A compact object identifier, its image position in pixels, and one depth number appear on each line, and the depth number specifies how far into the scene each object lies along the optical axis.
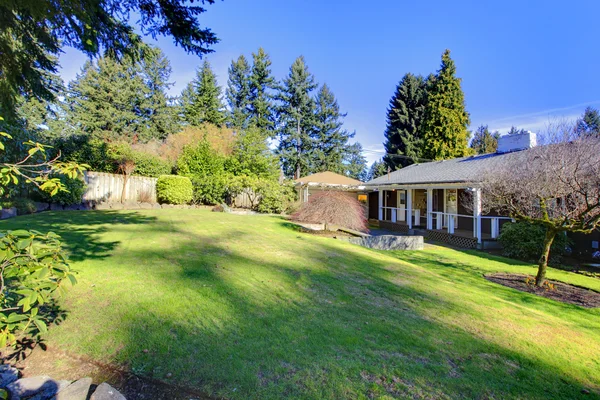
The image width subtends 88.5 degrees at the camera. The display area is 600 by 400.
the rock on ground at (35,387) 2.17
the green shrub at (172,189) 16.92
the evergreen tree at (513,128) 43.09
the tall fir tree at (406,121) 34.12
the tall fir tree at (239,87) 38.56
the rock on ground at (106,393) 2.12
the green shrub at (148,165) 17.69
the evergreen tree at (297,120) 38.84
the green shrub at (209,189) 18.48
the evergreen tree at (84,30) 5.11
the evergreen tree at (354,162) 41.97
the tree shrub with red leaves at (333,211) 11.60
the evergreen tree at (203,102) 35.06
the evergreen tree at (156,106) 34.62
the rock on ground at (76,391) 2.14
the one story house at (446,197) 12.59
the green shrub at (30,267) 1.85
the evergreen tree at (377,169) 38.25
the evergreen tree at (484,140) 38.47
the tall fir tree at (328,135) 40.03
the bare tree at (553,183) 7.34
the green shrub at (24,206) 10.51
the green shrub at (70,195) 12.12
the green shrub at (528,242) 10.28
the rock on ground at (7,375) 2.26
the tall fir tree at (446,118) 26.91
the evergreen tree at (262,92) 38.28
